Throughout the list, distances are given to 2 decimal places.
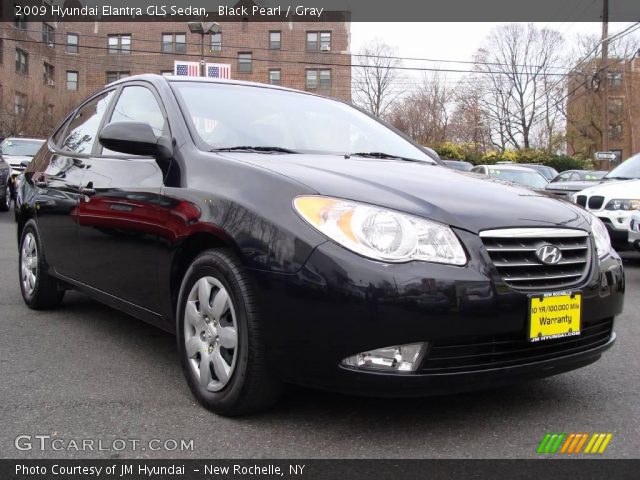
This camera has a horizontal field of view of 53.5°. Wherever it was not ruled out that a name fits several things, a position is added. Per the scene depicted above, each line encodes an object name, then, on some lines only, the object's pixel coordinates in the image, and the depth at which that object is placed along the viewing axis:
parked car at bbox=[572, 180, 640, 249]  7.50
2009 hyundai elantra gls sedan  2.35
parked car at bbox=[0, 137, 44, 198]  15.12
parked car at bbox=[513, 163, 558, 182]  26.45
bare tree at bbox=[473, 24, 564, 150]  50.72
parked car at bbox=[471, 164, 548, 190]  13.80
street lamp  16.70
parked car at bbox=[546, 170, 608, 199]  9.42
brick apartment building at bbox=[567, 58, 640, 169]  45.88
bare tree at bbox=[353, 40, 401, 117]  49.06
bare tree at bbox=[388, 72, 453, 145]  50.19
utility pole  26.41
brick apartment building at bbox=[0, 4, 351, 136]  43.62
